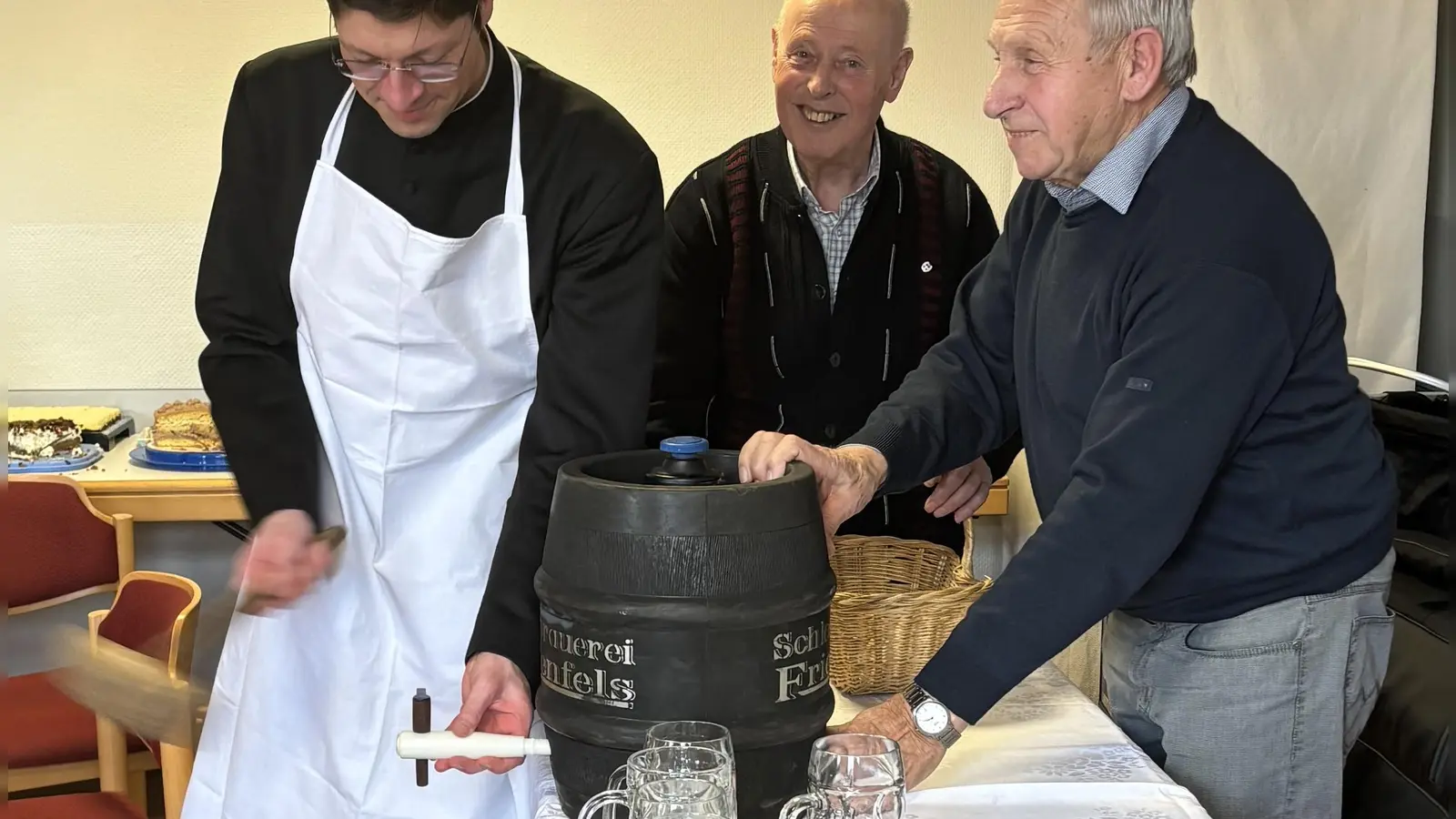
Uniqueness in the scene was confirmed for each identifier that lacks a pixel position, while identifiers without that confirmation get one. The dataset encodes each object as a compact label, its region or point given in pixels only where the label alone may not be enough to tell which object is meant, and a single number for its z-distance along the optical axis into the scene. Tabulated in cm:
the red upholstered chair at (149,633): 240
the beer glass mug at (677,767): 105
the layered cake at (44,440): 349
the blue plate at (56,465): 340
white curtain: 305
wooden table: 339
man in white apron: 163
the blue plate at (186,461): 346
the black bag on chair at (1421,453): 281
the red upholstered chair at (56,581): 271
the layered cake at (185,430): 349
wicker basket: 156
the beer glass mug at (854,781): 106
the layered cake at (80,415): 374
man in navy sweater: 134
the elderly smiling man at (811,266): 236
